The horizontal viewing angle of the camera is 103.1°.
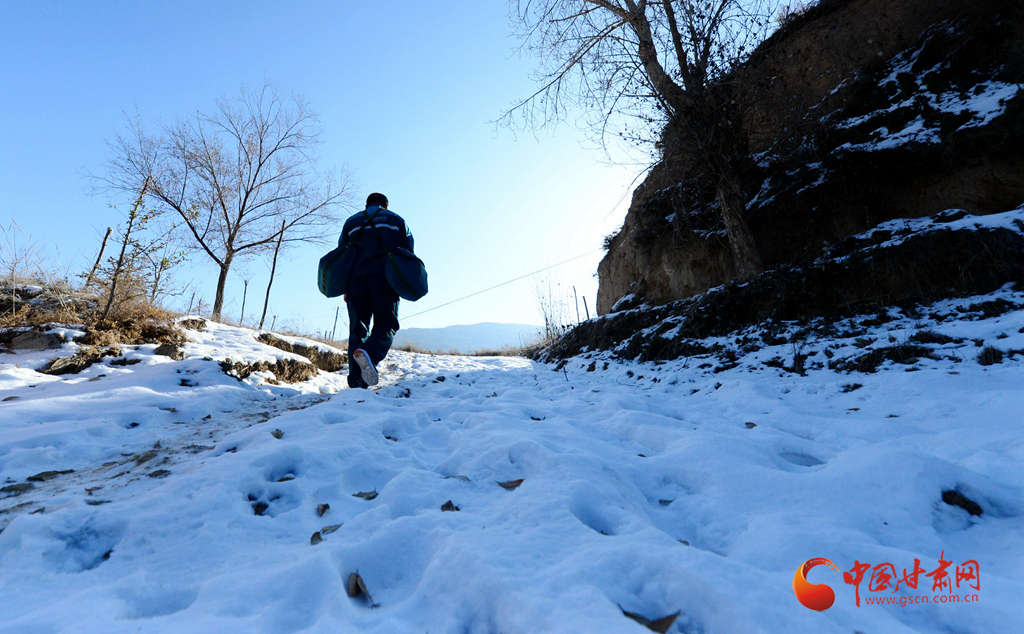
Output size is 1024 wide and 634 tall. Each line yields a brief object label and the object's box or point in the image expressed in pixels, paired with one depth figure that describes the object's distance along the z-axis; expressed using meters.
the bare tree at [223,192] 13.36
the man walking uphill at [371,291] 4.20
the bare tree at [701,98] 5.67
